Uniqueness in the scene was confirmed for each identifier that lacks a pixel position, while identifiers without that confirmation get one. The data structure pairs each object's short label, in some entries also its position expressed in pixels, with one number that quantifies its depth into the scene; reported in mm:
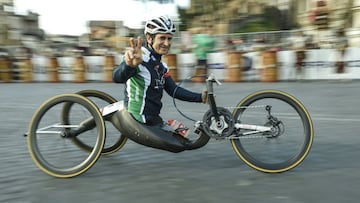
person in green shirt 14062
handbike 4262
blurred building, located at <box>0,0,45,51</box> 50719
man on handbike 4359
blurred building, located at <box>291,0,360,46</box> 20656
